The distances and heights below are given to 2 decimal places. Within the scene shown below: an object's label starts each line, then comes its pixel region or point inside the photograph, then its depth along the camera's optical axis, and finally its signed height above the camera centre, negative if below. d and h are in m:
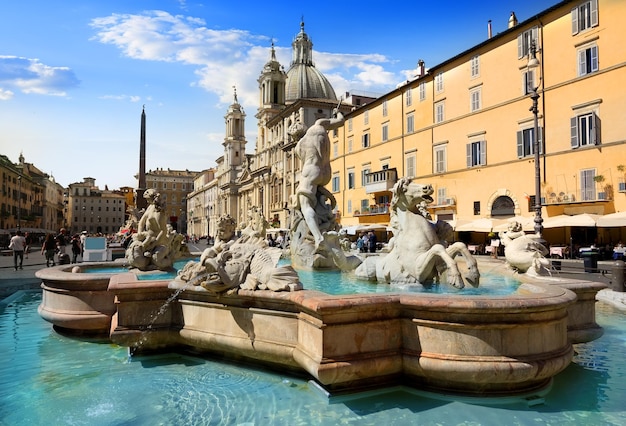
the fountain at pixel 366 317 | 3.80 -0.87
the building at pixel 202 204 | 105.62 +5.70
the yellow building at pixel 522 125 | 22.59 +5.99
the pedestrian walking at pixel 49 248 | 16.83 -0.72
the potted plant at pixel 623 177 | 21.67 +2.23
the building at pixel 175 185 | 127.62 +11.94
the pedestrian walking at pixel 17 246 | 16.67 -0.66
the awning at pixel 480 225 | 25.33 +0.04
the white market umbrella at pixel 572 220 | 21.19 +0.22
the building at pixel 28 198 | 53.91 +4.48
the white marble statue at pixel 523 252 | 6.42 -0.39
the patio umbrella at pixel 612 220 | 20.27 +0.21
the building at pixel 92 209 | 120.19 +4.89
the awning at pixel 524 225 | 23.96 +0.03
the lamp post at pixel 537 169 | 15.55 +2.00
